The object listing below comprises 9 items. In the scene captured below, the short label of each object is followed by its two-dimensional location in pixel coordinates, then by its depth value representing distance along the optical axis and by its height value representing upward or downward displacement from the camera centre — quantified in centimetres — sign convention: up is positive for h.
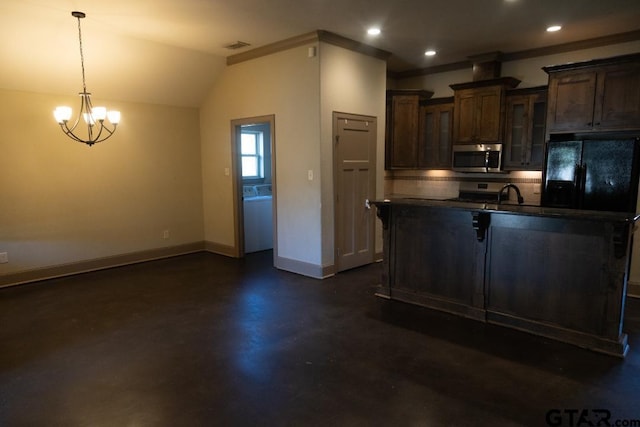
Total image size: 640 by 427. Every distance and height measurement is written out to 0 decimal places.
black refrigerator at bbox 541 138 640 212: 412 -10
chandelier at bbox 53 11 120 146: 414 +55
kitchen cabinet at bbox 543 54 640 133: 421 +76
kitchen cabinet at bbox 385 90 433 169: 618 +61
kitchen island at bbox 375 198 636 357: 302 -85
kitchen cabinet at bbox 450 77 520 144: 534 +76
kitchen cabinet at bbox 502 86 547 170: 510 +47
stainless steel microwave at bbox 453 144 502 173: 540 +12
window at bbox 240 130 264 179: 750 +23
